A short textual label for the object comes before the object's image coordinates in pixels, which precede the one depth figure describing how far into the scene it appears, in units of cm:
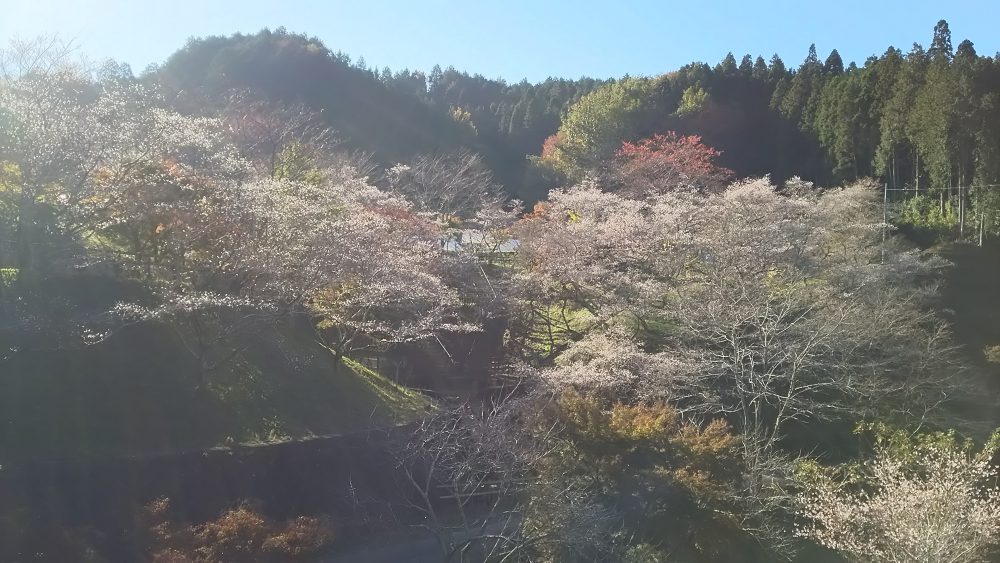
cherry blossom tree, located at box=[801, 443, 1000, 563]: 918
